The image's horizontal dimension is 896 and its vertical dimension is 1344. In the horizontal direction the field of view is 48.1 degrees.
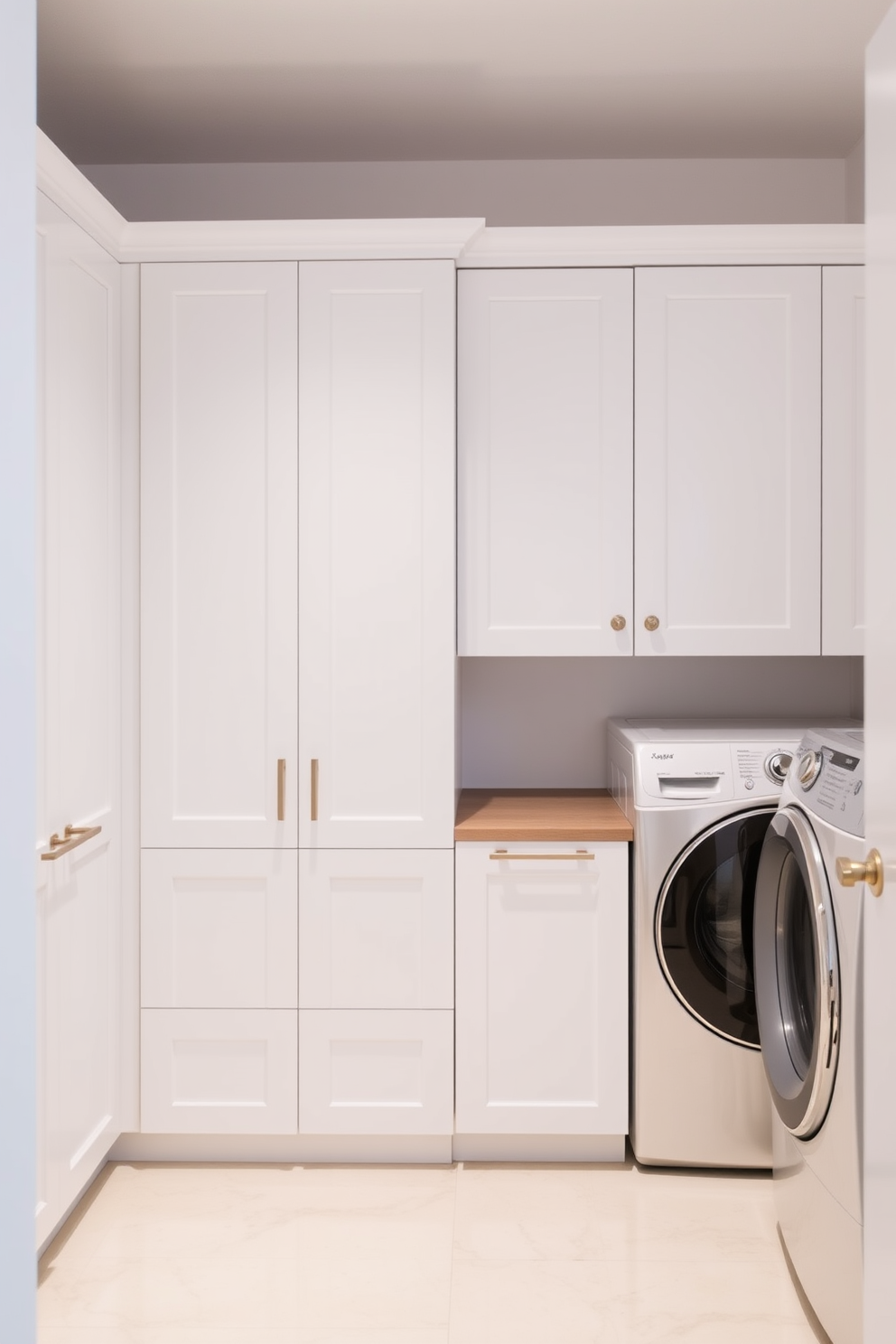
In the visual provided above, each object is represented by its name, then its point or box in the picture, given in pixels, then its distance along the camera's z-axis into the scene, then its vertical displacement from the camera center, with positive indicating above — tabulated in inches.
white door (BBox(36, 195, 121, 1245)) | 78.3 -4.0
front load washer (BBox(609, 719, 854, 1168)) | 92.0 -25.5
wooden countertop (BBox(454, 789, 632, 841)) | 94.7 -15.4
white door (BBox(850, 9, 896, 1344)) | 46.5 -0.8
